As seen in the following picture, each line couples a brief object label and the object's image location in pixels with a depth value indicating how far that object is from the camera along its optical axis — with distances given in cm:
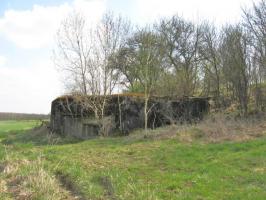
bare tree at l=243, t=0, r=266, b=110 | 2158
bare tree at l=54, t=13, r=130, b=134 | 2523
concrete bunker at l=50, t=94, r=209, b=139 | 2394
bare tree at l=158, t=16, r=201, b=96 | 3253
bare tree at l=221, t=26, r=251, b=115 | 2375
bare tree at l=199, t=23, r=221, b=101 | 2816
